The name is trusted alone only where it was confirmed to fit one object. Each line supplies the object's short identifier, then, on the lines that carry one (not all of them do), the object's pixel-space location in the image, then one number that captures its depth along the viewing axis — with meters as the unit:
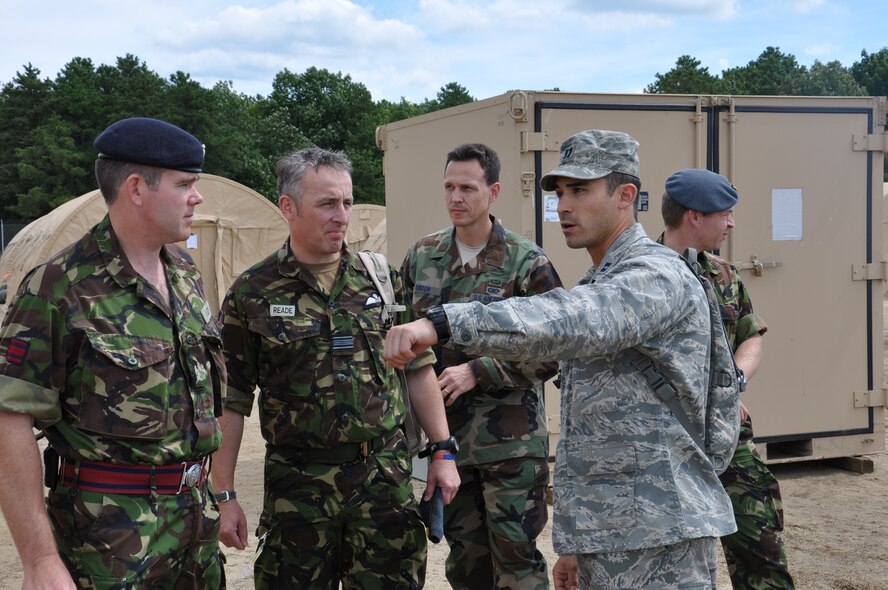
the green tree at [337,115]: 34.59
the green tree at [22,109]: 37.31
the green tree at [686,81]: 43.78
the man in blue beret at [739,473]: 3.85
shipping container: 6.38
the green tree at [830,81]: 51.00
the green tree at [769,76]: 50.53
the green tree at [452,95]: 51.03
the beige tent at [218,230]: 14.97
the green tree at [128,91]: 36.25
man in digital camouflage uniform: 2.16
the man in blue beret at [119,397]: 2.38
